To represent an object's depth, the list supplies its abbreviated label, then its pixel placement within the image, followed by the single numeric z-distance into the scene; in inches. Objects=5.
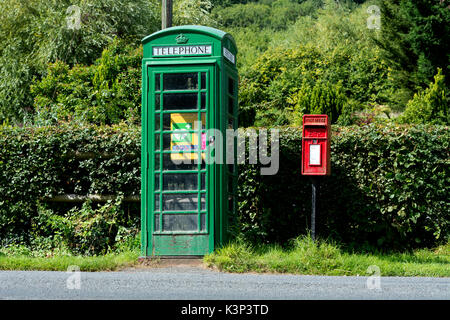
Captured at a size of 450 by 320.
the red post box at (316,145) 658.2
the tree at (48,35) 1592.0
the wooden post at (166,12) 952.3
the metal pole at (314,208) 660.1
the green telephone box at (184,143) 656.4
